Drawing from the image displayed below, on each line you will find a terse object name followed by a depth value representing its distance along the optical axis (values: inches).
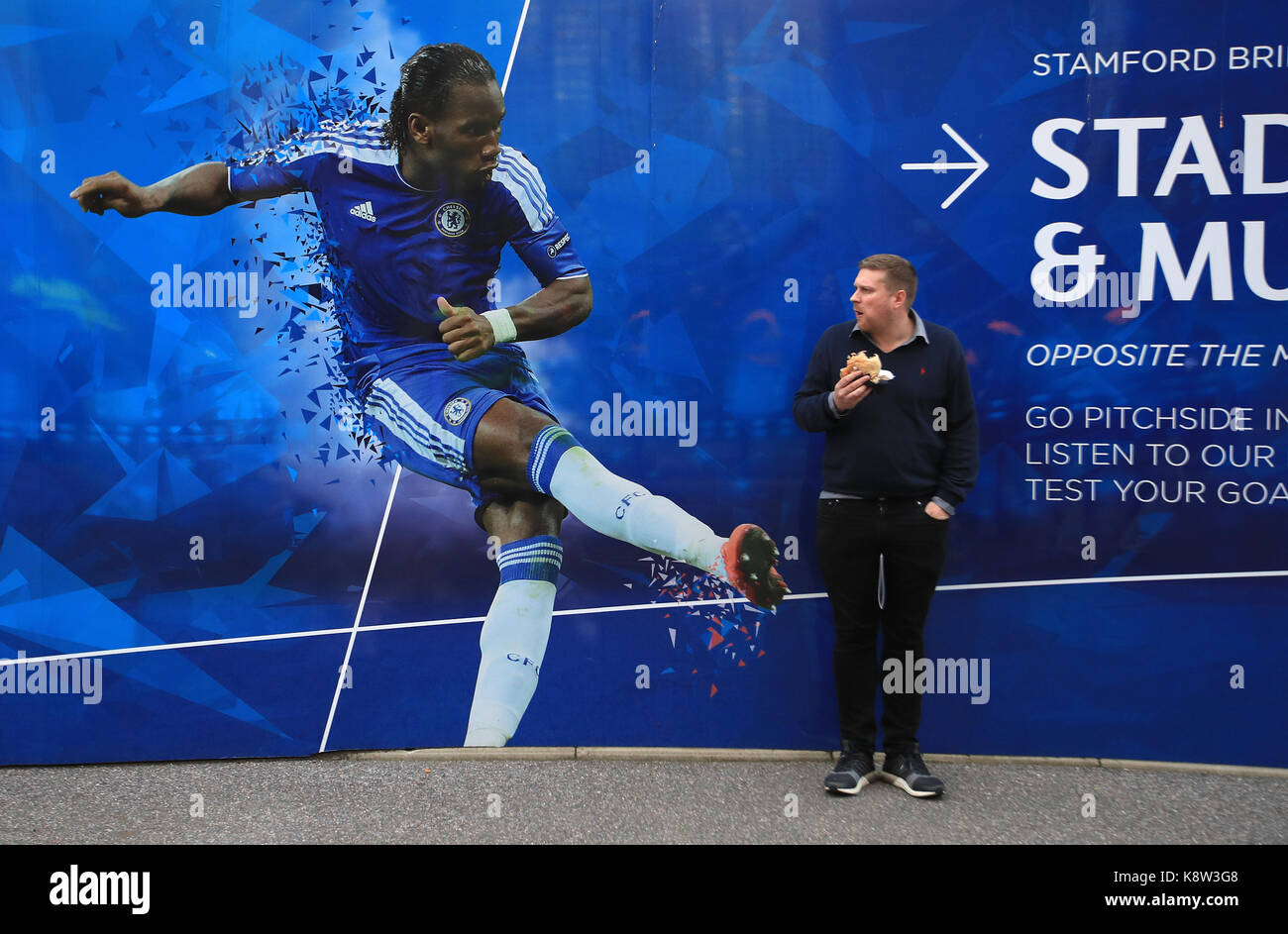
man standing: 137.6
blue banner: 148.2
